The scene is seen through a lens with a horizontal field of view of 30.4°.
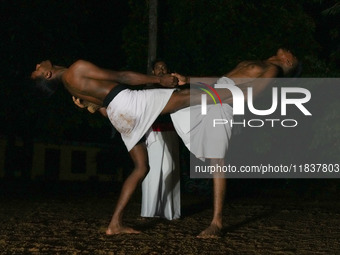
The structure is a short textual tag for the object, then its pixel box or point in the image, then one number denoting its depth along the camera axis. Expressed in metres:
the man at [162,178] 6.99
